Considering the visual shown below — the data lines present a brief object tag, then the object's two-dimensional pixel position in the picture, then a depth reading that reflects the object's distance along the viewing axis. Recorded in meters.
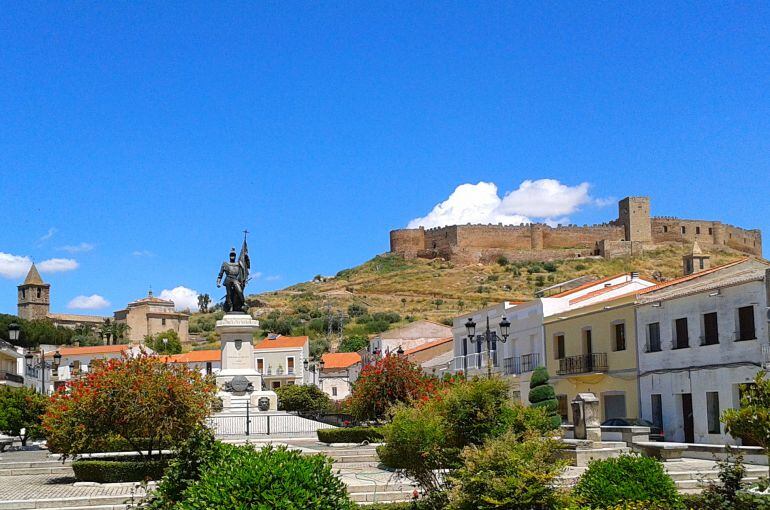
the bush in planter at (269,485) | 8.55
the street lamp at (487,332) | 24.21
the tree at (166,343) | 99.00
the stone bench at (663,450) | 21.41
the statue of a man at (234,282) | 42.69
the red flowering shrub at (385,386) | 27.72
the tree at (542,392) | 28.56
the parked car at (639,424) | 28.00
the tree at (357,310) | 115.76
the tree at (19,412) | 34.19
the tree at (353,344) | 89.57
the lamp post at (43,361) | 34.91
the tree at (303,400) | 43.81
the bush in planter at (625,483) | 10.81
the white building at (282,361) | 77.19
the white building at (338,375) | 71.38
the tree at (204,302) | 147.38
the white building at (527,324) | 37.16
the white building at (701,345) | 24.98
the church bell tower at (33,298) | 151.25
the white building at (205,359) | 76.74
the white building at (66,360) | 67.01
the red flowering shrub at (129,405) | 19.06
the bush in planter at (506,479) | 10.76
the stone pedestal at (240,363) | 39.62
